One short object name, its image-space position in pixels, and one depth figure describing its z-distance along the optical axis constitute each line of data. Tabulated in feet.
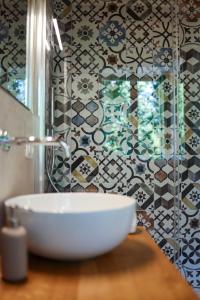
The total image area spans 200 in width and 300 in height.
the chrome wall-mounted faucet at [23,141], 3.02
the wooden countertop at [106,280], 1.95
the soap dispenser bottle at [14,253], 2.03
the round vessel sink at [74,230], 2.22
